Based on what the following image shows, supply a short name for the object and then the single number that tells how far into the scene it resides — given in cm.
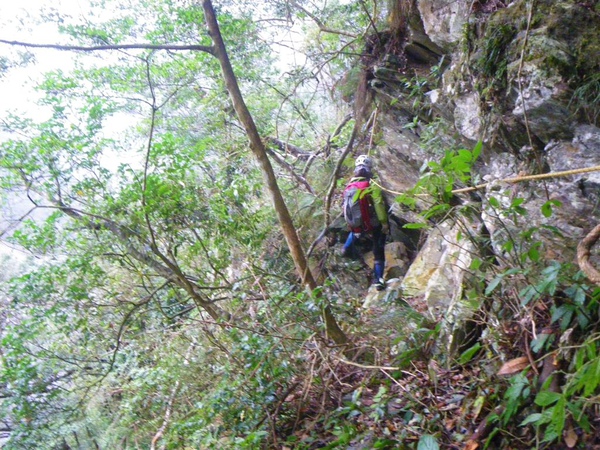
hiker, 678
